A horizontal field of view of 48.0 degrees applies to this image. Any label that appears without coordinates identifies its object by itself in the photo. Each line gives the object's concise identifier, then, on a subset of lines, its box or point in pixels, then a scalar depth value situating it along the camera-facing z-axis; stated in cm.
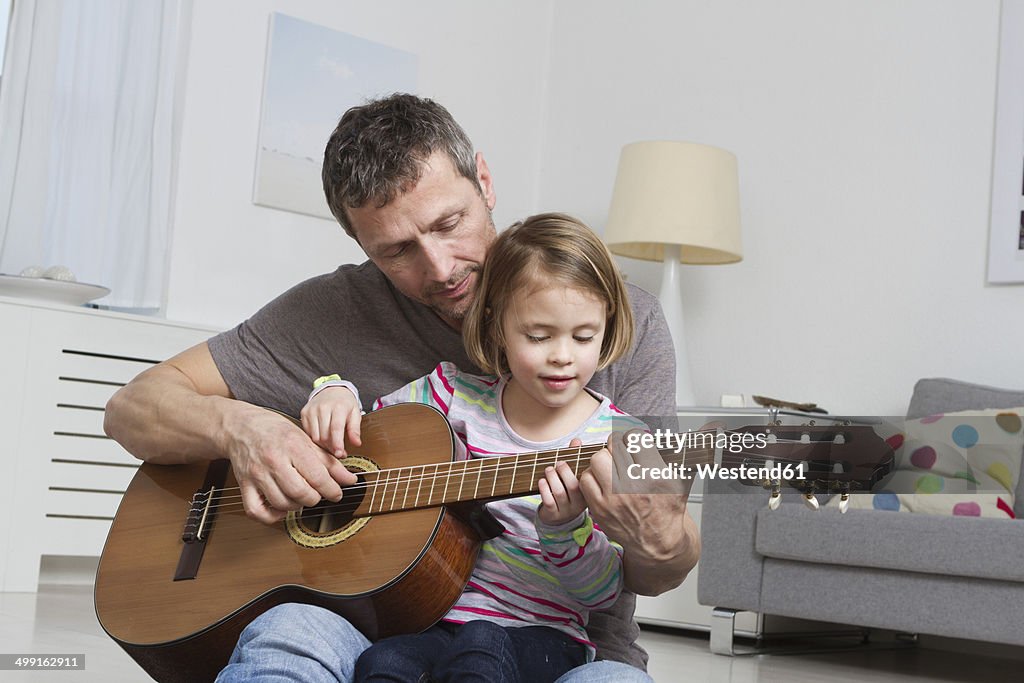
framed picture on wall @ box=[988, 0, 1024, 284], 344
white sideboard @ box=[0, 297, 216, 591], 322
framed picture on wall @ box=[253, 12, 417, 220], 399
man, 116
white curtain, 348
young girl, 116
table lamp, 370
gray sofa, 259
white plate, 330
